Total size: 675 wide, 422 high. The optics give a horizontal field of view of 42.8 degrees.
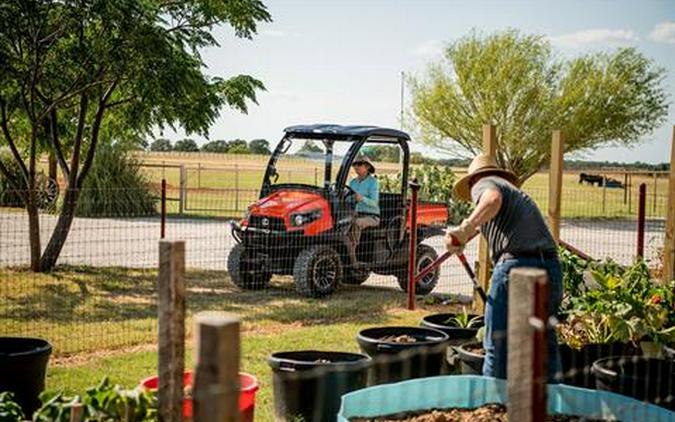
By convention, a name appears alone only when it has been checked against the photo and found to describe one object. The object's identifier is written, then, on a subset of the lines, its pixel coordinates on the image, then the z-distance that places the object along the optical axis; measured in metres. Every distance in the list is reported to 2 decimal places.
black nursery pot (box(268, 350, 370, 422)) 5.18
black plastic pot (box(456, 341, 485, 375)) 5.47
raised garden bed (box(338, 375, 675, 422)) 4.28
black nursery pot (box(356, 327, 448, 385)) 5.60
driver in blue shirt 10.91
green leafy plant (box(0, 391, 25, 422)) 3.59
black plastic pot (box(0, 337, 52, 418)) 4.94
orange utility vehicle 10.66
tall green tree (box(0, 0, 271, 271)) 12.72
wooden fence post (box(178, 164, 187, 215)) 26.22
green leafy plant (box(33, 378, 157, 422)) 3.43
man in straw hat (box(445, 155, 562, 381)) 4.89
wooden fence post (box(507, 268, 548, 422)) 2.47
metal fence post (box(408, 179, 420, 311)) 9.71
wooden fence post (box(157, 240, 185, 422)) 3.07
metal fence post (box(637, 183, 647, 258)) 9.06
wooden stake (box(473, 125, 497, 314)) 8.13
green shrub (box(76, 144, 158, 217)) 23.64
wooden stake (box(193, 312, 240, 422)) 2.11
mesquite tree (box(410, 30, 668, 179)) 30.30
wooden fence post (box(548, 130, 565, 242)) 7.99
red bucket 4.06
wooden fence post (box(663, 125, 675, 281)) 8.20
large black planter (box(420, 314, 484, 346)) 6.19
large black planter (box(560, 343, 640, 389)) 6.00
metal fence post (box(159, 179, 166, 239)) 10.99
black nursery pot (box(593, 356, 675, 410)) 5.16
